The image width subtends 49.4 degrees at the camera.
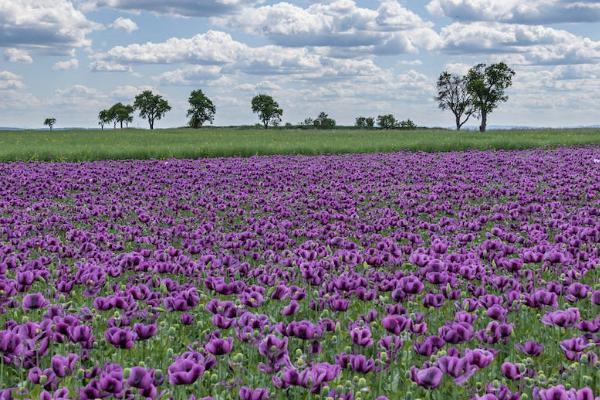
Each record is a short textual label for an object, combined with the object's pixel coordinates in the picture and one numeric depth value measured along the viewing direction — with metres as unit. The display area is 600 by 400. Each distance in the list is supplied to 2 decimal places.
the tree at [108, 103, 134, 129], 183.50
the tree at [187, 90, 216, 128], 165.12
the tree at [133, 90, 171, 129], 173.75
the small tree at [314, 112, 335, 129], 191.84
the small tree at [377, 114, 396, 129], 196.55
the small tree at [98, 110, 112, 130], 189.68
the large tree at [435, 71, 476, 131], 134.62
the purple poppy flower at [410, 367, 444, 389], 3.59
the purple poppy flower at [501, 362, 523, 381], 4.11
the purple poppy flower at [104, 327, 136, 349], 4.23
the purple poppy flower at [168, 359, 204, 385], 3.51
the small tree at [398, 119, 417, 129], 185.75
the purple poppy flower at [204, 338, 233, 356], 4.23
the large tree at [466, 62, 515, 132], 121.06
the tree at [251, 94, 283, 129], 176.50
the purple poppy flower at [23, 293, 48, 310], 5.15
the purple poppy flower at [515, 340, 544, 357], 4.58
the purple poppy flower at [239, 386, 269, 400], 3.53
